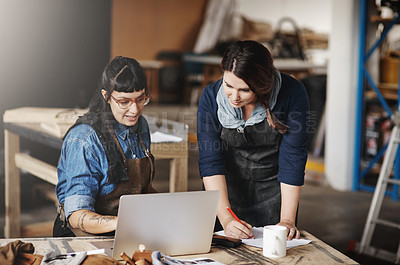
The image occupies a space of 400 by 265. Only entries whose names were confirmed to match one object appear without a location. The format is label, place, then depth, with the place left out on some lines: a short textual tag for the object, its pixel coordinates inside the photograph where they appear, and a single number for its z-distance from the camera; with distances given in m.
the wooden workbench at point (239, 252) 2.42
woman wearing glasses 2.64
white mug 2.43
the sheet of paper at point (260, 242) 2.55
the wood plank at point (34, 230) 3.63
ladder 4.23
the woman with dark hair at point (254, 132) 2.71
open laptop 2.34
